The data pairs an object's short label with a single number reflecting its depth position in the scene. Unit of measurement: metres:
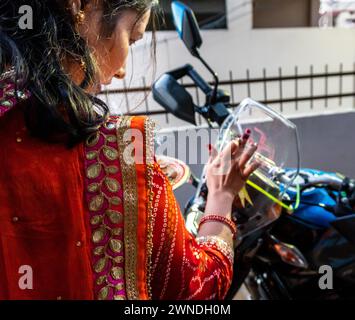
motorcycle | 0.82
